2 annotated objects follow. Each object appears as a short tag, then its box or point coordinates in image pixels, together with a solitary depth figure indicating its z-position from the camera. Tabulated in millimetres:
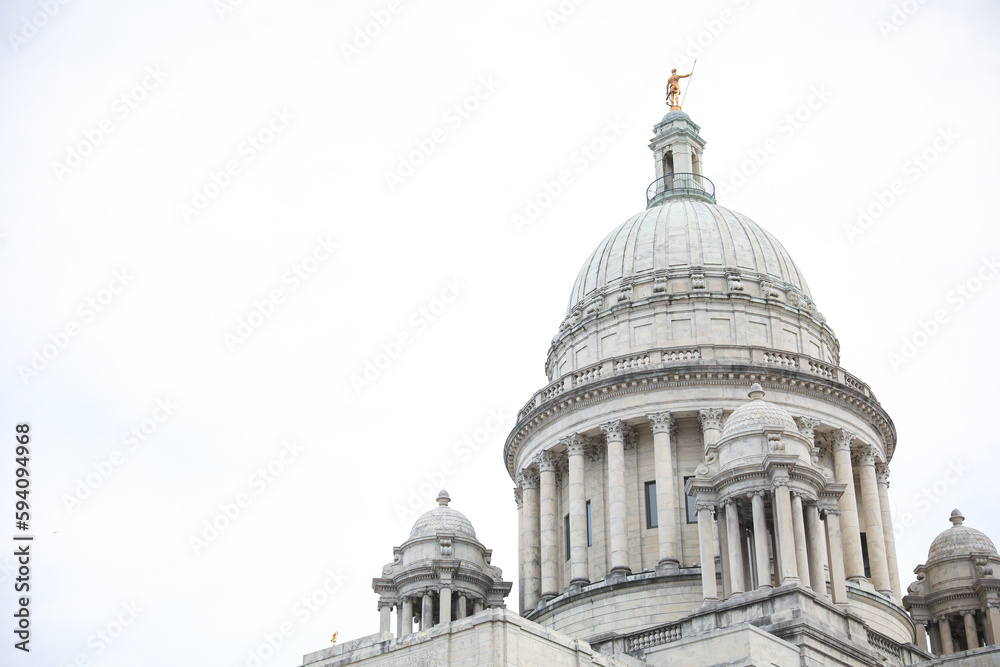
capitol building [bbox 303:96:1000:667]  43625
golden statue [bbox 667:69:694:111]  71312
